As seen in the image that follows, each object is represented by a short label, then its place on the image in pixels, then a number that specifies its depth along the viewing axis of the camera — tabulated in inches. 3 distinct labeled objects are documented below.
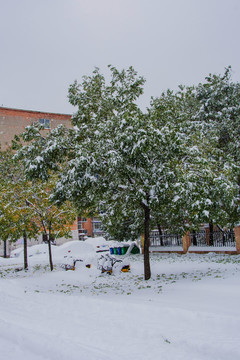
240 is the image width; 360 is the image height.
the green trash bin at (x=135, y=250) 939.7
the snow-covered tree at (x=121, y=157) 360.2
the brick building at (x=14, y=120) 1560.0
